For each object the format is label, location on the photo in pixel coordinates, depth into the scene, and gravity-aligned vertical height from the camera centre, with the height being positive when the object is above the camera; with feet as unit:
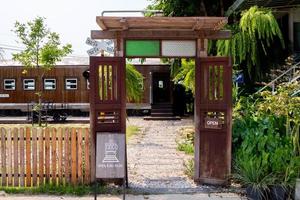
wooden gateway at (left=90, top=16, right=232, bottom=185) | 28.17 +0.75
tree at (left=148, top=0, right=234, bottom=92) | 81.15 +15.51
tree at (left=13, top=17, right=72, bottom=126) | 82.89 +8.67
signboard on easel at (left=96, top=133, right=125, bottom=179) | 26.25 -3.59
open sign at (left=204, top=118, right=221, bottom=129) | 28.45 -1.88
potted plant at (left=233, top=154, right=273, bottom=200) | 24.93 -4.73
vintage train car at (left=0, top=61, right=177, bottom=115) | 99.56 +1.66
